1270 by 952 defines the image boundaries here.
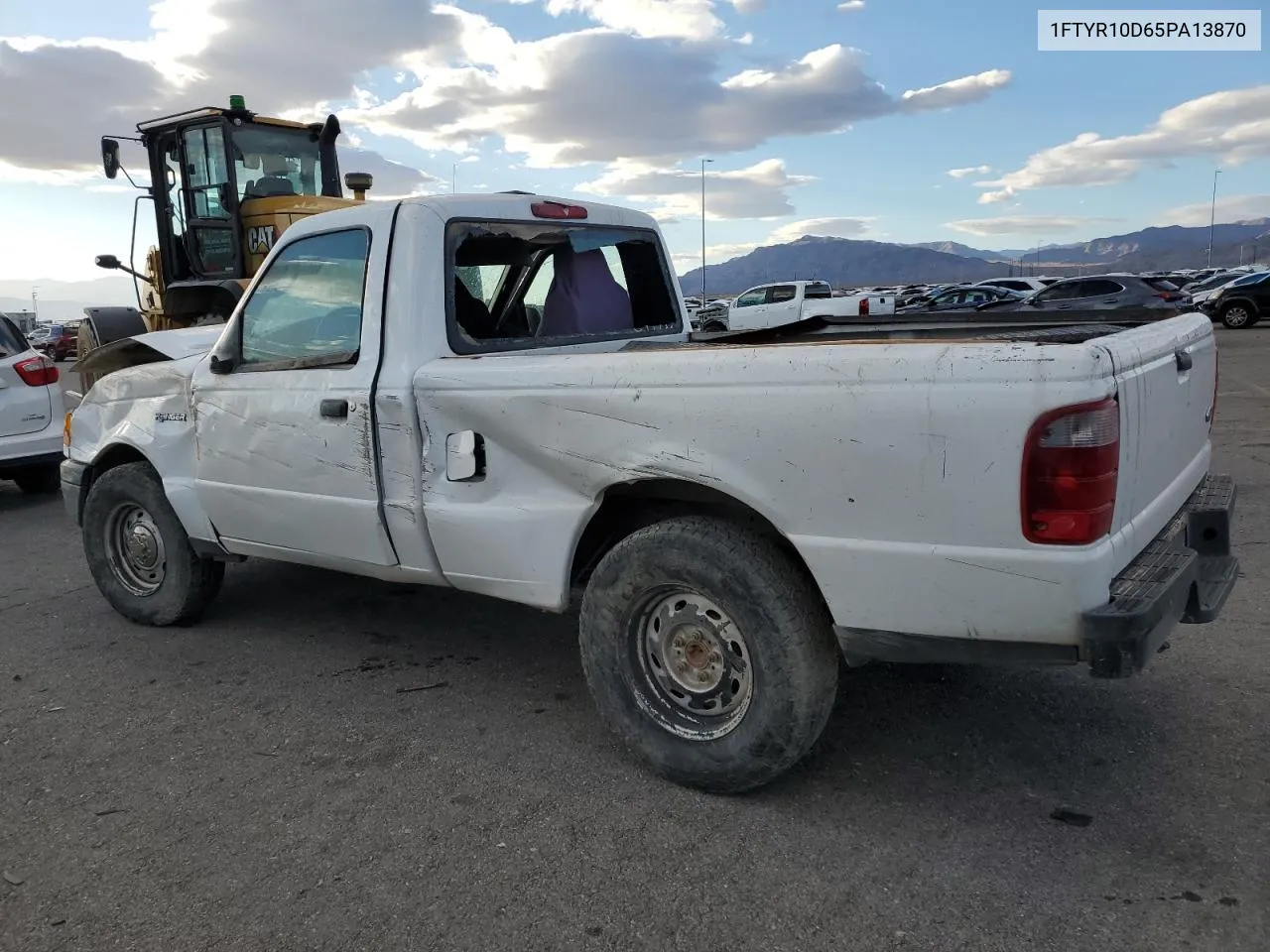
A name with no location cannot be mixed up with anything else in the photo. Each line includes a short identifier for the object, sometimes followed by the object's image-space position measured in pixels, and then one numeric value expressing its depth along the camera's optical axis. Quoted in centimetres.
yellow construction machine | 1002
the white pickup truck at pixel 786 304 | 1996
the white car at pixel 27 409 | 816
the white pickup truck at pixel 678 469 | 251
